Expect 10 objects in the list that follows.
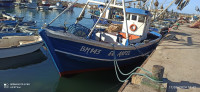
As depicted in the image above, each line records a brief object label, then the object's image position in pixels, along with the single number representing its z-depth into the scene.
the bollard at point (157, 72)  4.89
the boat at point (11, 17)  22.65
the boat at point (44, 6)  64.31
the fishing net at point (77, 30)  8.40
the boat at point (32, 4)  65.91
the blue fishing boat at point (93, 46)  7.12
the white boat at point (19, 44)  11.11
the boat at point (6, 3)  59.85
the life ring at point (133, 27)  11.25
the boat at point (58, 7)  72.31
